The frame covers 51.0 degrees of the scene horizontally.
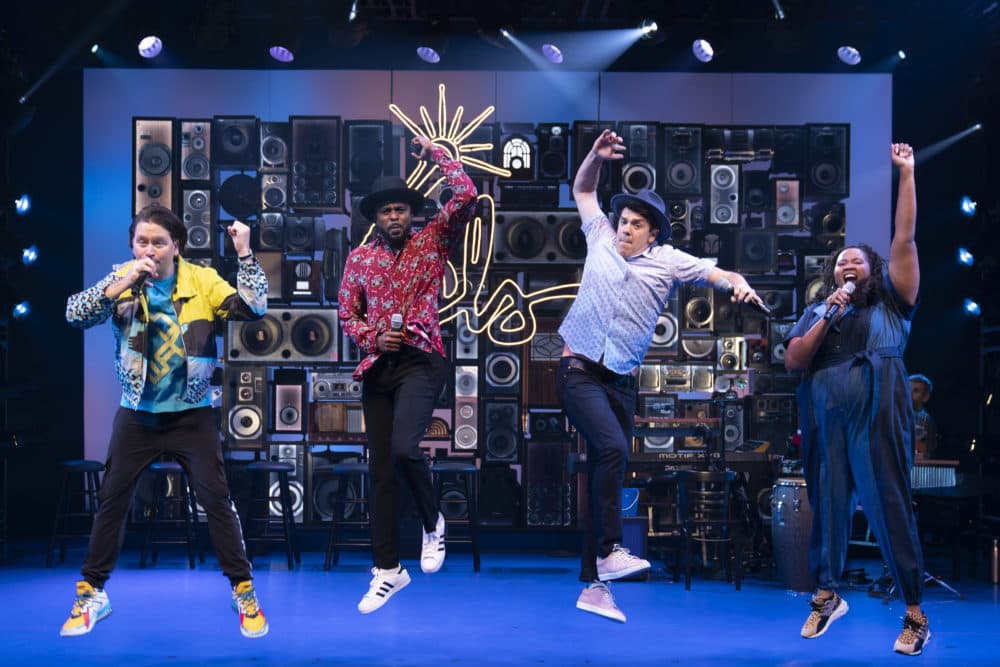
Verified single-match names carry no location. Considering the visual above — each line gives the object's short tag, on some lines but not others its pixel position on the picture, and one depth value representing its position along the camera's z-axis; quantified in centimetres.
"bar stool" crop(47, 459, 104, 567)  828
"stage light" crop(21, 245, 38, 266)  941
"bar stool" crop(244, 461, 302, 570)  826
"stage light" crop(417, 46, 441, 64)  973
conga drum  730
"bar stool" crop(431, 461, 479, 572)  824
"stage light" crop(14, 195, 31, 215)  937
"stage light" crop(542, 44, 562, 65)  987
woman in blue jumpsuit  484
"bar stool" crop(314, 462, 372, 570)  823
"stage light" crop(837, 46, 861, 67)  943
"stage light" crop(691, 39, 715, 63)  966
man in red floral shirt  470
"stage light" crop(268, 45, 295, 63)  970
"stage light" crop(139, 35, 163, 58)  952
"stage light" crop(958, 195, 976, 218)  942
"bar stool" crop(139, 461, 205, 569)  845
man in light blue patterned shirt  469
